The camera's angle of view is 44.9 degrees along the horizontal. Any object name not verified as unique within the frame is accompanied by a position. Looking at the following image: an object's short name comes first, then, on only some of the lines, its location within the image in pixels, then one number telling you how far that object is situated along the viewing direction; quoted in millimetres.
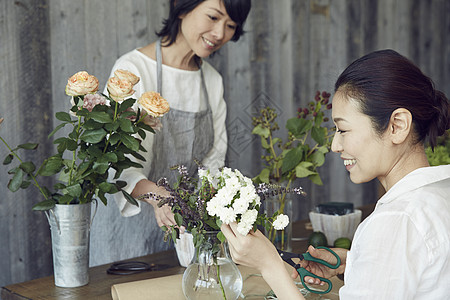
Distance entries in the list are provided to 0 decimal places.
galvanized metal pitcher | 1452
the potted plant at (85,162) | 1398
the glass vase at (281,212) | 1763
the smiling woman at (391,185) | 1029
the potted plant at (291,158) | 1791
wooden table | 1415
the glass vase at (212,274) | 1230
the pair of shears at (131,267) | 1604
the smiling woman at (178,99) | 2057
